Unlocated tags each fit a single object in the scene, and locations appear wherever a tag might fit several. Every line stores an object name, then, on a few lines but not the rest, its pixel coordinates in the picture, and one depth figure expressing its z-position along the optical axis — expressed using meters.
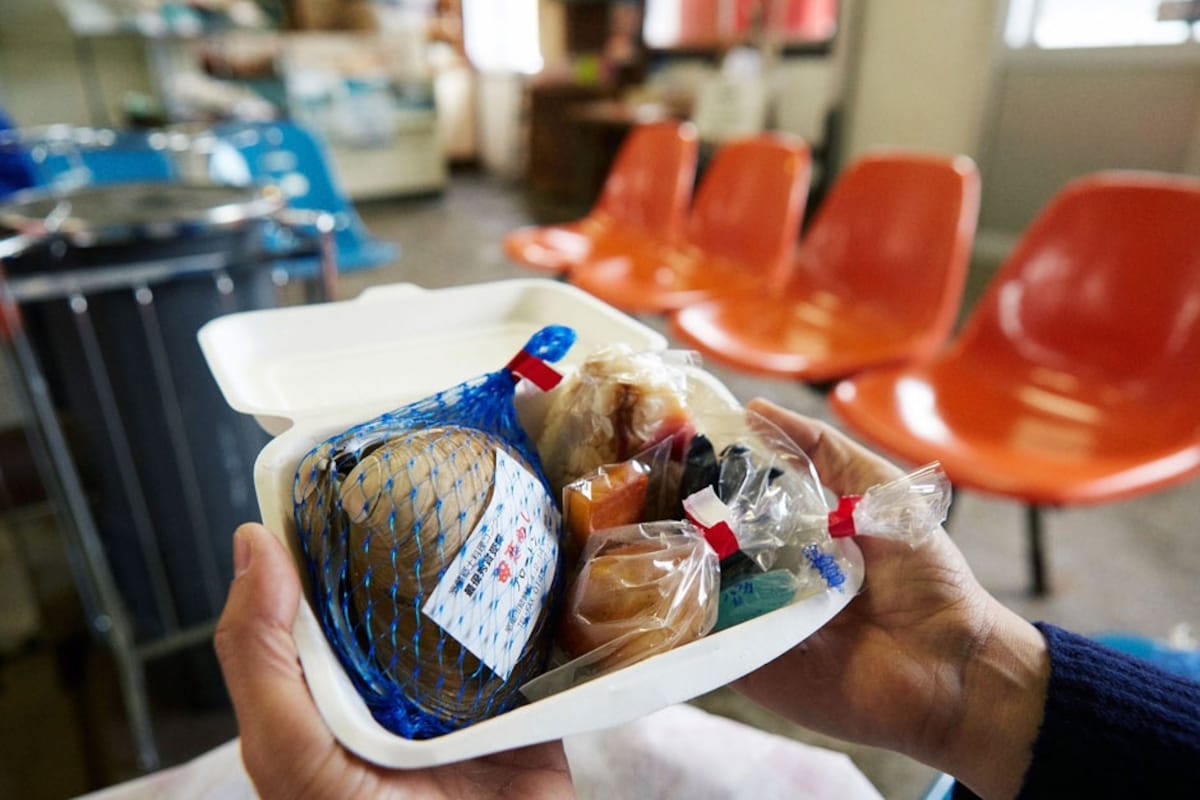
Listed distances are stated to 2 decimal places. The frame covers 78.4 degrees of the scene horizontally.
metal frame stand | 0.92
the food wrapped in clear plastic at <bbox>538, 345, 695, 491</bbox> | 0.49
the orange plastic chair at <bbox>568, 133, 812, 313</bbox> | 1.75
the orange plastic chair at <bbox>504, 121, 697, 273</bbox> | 2.09
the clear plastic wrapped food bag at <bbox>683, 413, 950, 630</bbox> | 0.43
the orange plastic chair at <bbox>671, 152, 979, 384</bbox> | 1.37
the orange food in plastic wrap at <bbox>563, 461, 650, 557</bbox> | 0.45
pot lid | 0.93
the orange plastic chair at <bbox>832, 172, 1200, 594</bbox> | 1.03
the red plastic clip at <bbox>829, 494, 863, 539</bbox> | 0.45
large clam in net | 0.38
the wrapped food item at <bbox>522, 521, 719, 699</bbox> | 0.40
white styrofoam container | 0.34
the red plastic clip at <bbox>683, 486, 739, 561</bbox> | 0.43
